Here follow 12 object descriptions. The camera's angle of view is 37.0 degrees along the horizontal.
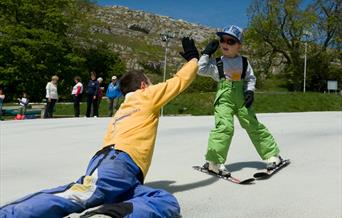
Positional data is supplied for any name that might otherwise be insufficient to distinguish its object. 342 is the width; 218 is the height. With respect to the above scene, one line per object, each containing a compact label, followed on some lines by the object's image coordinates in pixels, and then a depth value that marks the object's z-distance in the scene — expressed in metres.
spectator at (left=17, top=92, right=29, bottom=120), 18.50
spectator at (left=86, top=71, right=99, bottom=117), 15.92
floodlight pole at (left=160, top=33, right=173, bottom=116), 27.03
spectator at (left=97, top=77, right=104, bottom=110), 16.27
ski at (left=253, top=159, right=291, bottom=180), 4.99
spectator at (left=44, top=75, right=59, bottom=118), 15.35
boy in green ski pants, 5.06
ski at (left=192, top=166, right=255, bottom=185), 4.80
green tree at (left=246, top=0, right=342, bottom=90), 46.53
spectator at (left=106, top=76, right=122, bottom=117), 15.80
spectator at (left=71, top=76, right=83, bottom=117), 16.41
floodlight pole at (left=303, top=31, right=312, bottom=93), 47.06
